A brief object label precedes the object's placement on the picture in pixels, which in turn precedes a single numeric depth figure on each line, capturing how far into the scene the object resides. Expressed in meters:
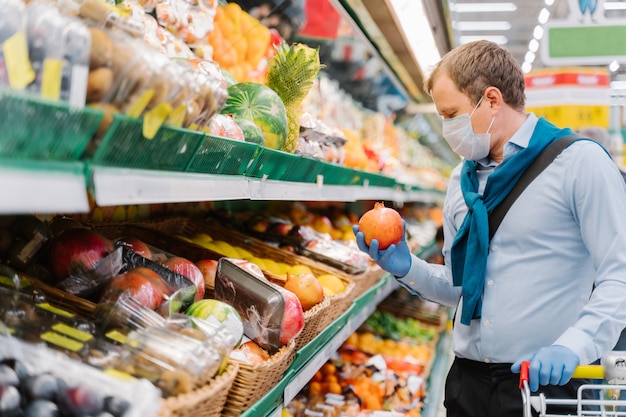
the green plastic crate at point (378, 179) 3.10
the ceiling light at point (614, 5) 9.21
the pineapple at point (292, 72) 2.32
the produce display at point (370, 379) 2.98
